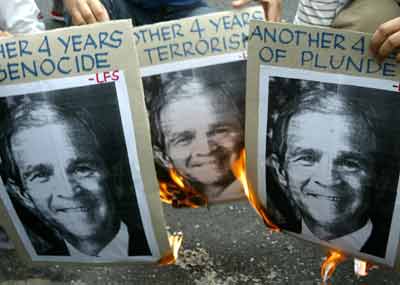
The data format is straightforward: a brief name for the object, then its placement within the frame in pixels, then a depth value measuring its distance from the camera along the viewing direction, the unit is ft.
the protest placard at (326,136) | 3.11
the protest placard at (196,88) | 3.43
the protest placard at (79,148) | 3.19
